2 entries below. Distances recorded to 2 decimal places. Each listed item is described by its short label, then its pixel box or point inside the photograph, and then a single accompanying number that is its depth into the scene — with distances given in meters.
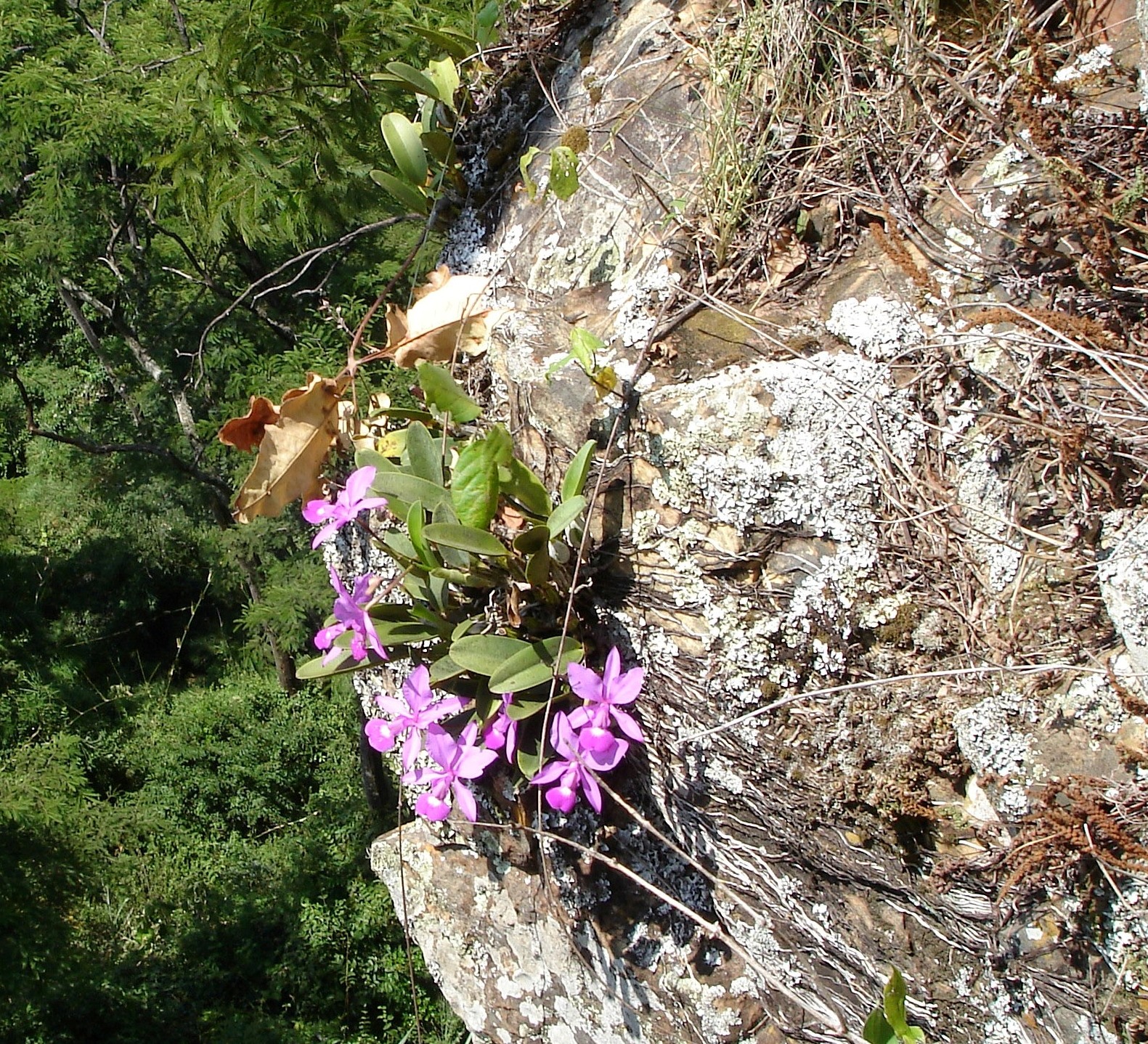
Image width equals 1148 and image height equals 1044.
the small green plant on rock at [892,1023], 1.29
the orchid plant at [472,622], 1.49
